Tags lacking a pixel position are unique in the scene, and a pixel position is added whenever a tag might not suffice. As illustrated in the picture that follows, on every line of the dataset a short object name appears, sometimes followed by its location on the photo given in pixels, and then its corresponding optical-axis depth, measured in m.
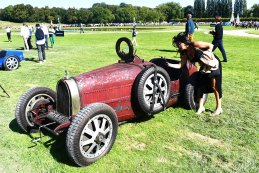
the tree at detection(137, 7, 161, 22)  121.51
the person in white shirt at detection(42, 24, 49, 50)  15.67
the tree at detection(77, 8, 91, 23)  107.66
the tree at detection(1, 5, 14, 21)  108.64
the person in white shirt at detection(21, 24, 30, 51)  15.81
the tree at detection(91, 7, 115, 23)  109.04
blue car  9.85
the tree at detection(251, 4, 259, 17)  115.79
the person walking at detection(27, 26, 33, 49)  16.63
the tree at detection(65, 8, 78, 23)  109.04
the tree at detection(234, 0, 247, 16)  128.30
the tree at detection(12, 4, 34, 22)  106.95
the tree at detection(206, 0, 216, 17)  121.01
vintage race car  3.54
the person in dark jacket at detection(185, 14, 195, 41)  11.99
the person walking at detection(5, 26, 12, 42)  22.36
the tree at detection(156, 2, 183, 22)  133.38
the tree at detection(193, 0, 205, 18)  123.71
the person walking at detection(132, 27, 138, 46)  17.38
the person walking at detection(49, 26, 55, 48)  17.45
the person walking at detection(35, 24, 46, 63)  11.20
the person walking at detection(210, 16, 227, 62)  10.54
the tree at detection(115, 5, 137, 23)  122.31
